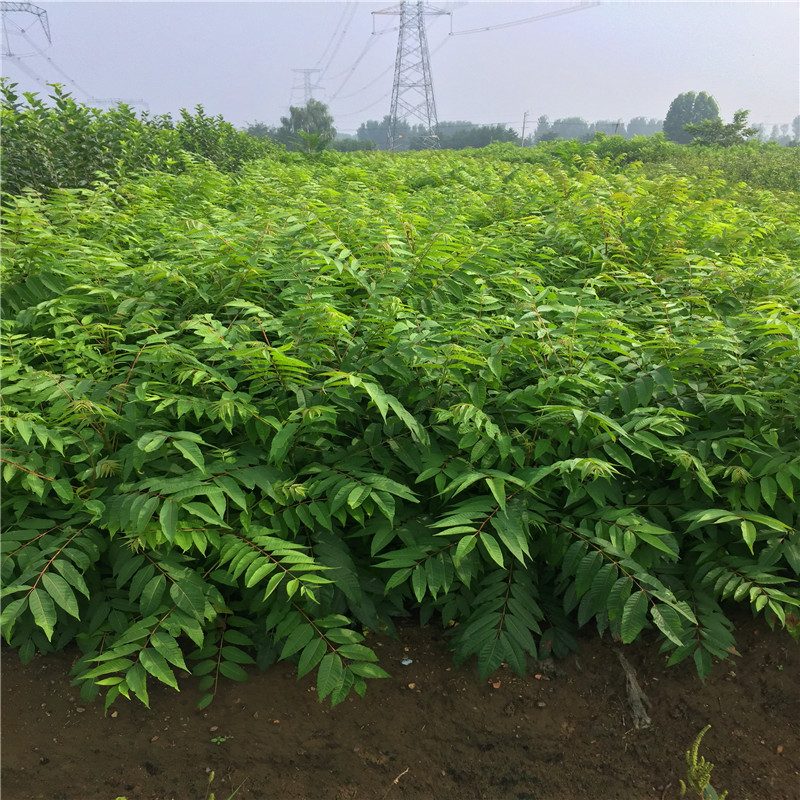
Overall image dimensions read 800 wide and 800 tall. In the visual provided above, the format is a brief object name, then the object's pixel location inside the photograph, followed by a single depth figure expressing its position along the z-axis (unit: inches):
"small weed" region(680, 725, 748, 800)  73.0
